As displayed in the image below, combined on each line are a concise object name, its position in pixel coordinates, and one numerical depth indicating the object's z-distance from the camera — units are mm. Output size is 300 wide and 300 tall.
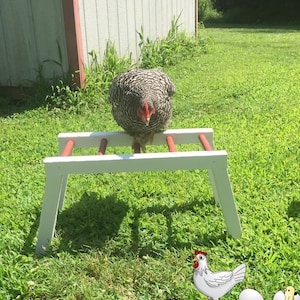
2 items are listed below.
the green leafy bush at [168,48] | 7016
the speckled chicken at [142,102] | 2537
